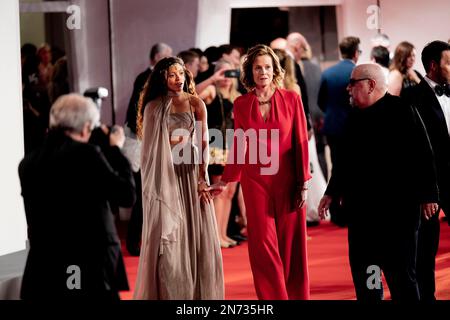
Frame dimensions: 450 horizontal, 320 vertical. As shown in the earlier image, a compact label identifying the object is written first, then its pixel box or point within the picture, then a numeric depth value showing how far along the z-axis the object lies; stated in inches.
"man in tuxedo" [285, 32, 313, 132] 522.1
